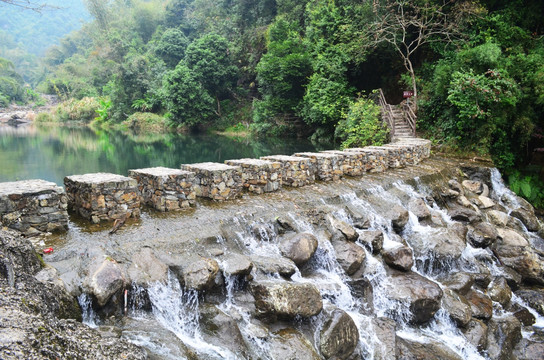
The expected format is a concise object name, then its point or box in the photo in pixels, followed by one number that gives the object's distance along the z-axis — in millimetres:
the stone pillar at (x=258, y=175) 8141
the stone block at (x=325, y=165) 9578
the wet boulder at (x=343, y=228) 6879
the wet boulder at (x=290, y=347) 4230
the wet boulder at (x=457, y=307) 5801
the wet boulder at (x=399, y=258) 6484
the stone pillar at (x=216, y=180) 7418
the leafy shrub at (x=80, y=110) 49406
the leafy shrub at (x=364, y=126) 17094
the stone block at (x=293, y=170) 8820
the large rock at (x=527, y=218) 10398
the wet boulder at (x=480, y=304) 6219
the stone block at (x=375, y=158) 10984
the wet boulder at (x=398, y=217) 8000
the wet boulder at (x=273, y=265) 5363
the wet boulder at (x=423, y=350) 4996
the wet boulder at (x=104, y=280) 3975
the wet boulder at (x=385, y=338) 4785
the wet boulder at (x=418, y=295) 5723
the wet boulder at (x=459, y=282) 6586
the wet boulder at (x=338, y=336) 4523
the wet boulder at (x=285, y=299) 4613
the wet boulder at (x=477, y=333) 5648
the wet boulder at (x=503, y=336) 5680
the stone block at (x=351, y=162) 10250
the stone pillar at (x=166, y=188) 6715
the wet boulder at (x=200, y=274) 4652
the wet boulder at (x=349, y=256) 6195
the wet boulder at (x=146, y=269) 4465
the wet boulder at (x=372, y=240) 6922
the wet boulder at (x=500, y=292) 6938
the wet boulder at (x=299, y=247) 5996
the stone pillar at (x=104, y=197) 5848
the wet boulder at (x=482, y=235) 8492
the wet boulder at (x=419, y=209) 8641
